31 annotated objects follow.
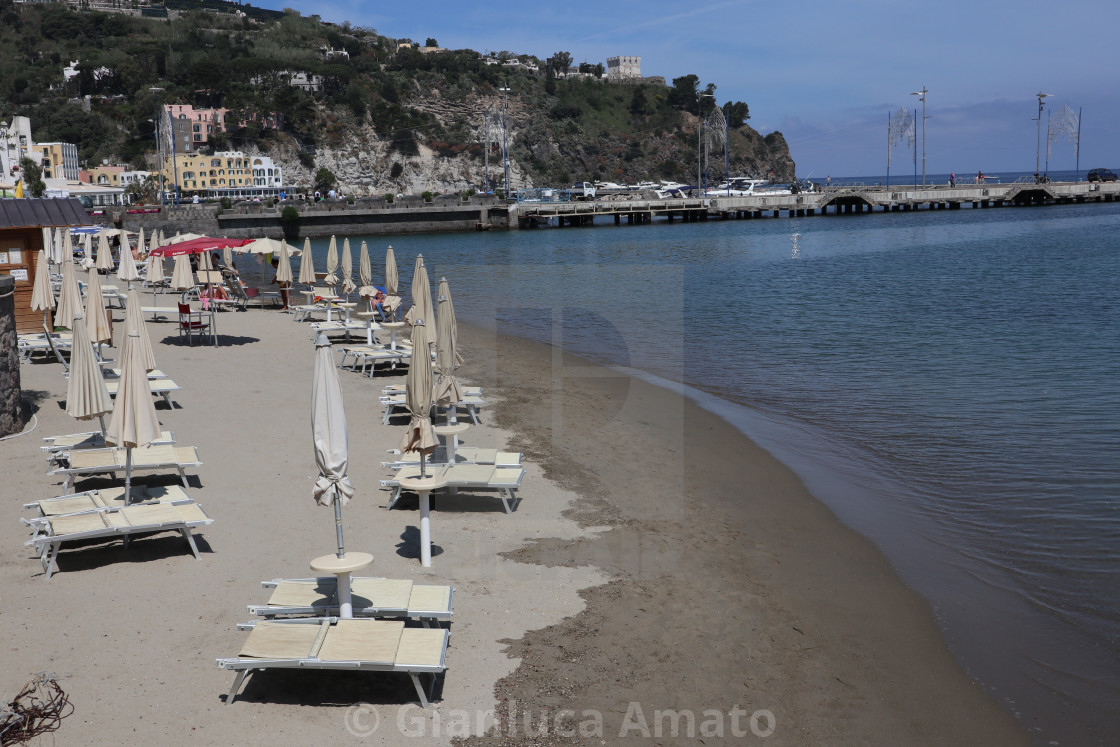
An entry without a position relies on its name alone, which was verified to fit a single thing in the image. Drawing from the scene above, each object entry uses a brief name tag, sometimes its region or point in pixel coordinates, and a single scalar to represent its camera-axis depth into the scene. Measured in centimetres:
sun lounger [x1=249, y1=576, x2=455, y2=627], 604
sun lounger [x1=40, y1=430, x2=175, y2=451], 979
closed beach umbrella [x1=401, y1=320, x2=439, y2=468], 756
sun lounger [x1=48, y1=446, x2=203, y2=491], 895
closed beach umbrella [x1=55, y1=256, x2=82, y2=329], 1371
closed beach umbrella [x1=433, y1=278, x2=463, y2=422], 974
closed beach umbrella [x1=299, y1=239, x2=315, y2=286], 2740
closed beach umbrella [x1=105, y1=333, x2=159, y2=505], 778
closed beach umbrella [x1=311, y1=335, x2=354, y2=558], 607
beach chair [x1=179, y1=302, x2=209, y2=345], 1875
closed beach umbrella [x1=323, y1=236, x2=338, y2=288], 2497
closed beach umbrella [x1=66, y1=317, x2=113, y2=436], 866
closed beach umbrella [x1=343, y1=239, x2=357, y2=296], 2445
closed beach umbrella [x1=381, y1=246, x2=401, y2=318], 1957
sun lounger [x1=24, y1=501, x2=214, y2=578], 720
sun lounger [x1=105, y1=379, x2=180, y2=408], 1223
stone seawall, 6469
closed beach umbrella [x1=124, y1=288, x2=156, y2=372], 1114
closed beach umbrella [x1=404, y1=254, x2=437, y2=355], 1209
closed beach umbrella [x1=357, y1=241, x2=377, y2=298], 2423
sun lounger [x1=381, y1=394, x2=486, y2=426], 1226
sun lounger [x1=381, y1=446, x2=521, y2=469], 960
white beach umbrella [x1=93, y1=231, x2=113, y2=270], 2931
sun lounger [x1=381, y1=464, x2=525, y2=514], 902
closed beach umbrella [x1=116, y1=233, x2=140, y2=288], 2356
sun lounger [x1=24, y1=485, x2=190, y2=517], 780
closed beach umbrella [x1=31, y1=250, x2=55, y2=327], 1543
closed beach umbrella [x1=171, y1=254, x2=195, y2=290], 2014
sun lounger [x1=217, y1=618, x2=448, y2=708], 534
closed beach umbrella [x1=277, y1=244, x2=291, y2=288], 2506
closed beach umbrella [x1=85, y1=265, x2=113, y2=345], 1320
